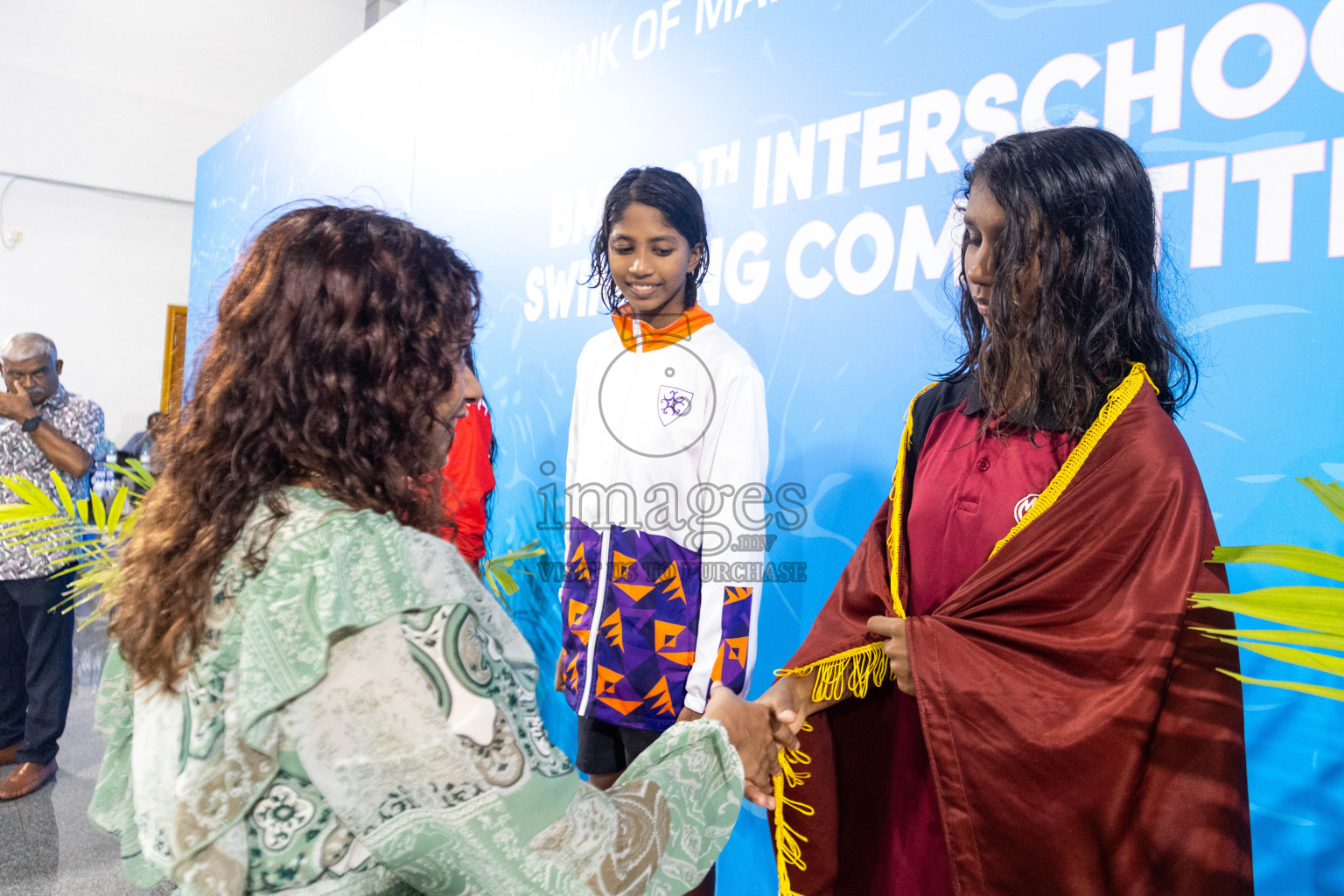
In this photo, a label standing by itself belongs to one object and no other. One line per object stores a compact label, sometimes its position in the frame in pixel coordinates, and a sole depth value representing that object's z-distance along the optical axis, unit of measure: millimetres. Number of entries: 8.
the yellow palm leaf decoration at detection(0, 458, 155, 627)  2609
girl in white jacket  2008
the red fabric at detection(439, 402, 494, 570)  2703
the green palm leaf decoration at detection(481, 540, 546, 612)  3076
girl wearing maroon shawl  1088
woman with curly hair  820
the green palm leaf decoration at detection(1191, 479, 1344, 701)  753
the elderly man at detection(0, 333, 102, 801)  3271
